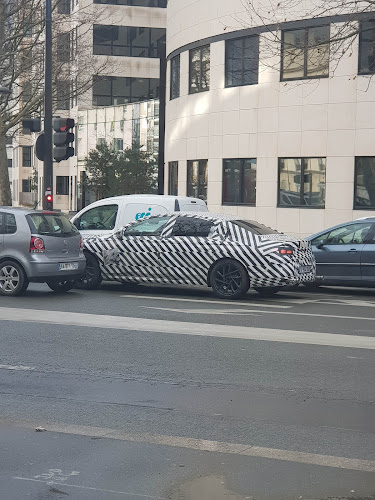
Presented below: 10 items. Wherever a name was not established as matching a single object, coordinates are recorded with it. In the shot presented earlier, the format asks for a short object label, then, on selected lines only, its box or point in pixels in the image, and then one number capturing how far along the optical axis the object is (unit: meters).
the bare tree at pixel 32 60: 33.53
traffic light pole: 22.05
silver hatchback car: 15.65
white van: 18.33
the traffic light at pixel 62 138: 21.84
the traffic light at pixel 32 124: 22.75
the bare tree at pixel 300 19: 26.70
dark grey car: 16.95
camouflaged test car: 15.58
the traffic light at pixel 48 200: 21.66
